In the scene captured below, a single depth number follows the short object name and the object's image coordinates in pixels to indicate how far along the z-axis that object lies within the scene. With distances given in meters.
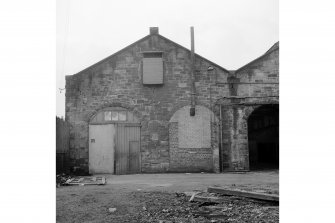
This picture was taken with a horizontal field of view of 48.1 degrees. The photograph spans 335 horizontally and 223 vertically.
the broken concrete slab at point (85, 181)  11.90
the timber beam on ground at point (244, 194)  7.18
